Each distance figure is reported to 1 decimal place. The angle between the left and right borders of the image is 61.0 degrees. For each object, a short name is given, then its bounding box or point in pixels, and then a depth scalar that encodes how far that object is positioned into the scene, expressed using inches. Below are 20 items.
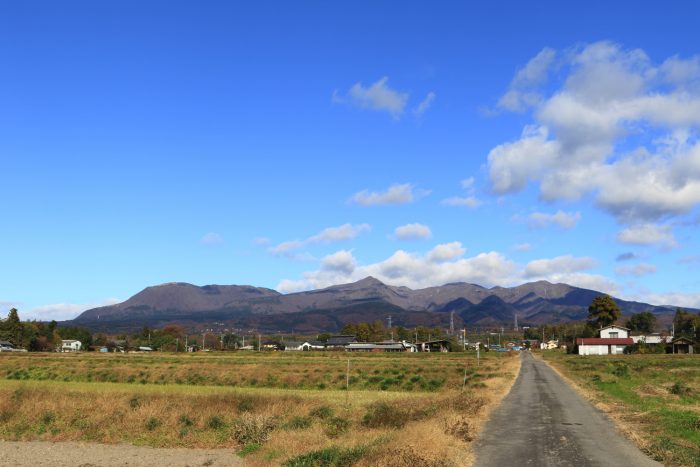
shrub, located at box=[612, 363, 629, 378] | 2315.5
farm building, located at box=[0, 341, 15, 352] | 5808.6
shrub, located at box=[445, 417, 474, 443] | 811.4
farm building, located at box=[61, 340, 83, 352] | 6953.7
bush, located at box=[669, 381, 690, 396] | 1540.4
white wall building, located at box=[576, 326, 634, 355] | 4975.4
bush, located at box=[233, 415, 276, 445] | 940.6
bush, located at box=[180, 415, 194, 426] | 1060.5
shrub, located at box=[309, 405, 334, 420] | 1074.7
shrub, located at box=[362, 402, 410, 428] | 957.2
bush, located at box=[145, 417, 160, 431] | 1054.7
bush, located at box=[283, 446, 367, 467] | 664.4
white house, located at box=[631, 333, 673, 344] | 6220.5
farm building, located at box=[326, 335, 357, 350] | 7295.8
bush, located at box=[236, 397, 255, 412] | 1171.9
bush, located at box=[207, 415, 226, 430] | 1050.0
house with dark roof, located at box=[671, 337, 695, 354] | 4554.6
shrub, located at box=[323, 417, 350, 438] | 941.4
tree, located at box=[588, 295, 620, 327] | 5905.5
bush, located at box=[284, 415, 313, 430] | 968.4
